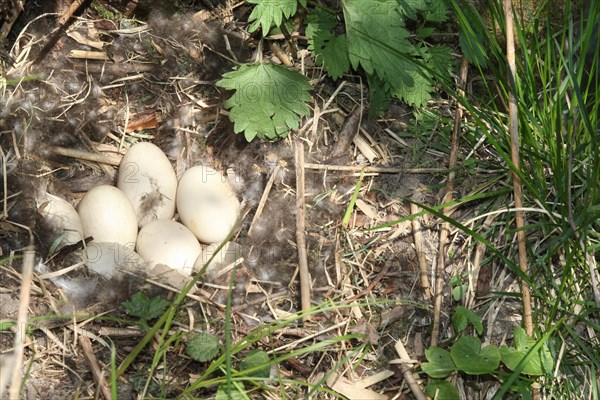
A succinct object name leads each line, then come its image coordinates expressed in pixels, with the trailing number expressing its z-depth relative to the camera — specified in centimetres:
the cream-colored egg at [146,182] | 260
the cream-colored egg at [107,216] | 248
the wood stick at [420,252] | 240
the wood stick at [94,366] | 201
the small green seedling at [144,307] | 224
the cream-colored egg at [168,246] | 246
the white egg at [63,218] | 242
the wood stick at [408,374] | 216
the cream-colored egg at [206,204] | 257
